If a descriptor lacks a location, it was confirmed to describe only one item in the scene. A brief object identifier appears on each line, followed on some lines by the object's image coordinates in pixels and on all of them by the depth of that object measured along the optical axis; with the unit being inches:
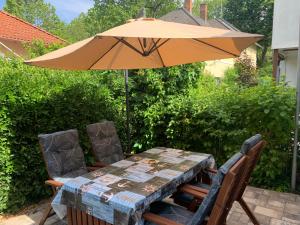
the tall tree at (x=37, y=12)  1339.8
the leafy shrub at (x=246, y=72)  575.6
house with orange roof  464.3
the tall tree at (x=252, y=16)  1130.0
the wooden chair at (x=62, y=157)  124.0
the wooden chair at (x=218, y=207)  77.0
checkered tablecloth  85.0
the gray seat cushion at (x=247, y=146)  89.3
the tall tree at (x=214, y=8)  1726.1
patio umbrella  95.8
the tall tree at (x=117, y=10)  1048.8
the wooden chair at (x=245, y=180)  91.2
